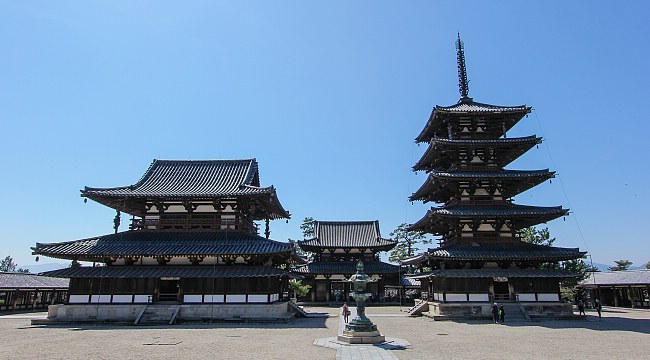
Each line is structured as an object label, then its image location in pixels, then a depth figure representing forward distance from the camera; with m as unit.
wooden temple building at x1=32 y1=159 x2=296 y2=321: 29.18
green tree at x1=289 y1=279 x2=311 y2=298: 50.57
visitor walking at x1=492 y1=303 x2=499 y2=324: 28.19
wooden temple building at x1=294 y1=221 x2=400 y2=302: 52.88
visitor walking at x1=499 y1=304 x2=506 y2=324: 28.00
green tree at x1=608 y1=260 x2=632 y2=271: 71.56
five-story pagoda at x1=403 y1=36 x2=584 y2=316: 30.42
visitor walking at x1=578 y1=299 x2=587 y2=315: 31.12
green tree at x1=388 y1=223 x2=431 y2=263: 69.44
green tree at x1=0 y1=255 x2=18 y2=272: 113.33
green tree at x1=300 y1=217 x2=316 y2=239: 91.31
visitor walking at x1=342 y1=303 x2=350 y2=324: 27.94
